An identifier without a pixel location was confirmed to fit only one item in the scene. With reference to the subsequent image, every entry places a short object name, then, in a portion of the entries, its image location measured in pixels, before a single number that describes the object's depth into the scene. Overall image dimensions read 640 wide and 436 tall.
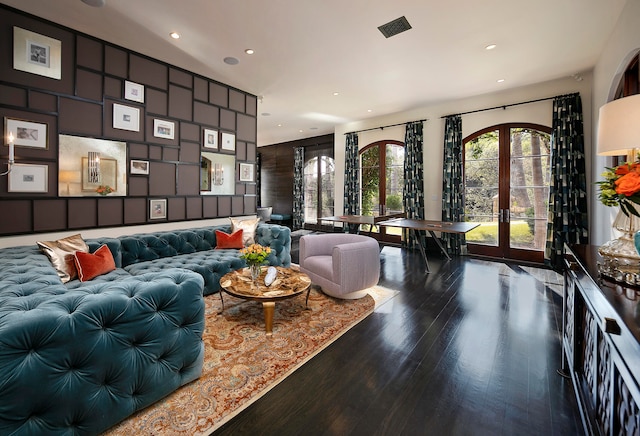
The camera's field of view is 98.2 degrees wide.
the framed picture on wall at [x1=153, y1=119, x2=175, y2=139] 3.92
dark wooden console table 0.88
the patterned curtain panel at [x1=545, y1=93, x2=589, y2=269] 4.38
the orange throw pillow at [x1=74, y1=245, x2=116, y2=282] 2.63
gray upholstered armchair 3.10
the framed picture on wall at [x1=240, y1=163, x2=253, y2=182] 5.12
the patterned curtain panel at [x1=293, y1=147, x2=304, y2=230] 9.04
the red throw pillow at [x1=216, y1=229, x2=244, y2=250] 4.13
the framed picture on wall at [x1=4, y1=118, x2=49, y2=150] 2.84
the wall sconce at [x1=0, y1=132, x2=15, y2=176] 2.19
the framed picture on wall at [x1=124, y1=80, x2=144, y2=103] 3.62
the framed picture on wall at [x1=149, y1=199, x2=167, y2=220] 3.95
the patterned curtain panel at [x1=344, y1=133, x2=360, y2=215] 7.29
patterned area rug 1.54
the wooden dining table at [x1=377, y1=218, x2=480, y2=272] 4.13
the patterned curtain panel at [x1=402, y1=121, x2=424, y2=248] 6.11
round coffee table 2.41
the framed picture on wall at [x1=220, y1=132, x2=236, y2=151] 4.79
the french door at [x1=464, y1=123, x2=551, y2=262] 4.88
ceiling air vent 3.07
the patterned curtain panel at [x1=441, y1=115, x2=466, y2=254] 5.57
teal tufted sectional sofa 1.15
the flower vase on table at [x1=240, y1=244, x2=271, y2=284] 2.66
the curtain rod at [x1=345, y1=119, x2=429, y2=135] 6.23
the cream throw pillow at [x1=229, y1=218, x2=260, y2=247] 4.33
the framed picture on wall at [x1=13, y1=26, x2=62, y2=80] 2.87
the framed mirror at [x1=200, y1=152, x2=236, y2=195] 4.58
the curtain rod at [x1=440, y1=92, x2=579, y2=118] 4.68
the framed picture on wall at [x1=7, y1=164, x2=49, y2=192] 2.88
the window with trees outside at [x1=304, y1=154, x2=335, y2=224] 8.58
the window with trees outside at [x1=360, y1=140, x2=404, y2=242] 6.72
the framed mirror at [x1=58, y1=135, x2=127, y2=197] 3.20
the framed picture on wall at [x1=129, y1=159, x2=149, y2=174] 3.73
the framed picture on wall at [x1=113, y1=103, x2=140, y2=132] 3.54
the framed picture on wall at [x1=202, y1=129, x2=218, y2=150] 4.52
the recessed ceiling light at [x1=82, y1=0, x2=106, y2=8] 2.72
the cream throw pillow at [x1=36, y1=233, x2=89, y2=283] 2.57
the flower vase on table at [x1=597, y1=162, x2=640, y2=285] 1.20
